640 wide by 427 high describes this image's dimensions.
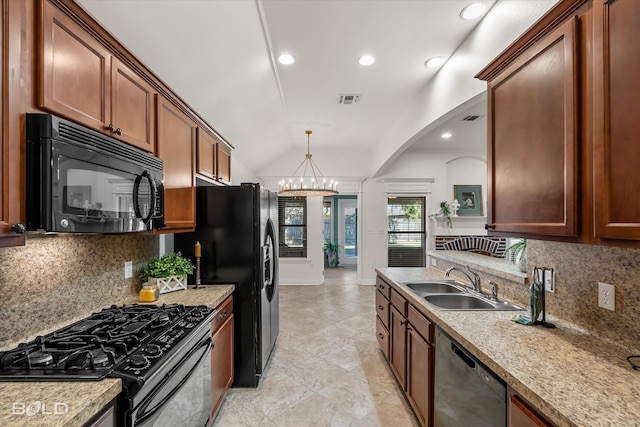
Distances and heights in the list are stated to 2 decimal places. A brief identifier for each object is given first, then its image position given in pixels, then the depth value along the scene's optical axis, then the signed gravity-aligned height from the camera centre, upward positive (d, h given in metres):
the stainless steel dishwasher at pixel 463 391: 1.25 -0.82
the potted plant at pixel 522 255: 2.06 -0.29
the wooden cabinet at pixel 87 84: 1.15 +0.60
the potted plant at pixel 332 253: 9.36 -1.17
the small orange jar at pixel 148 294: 2.12 -0.54
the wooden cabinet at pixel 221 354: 2.11 -1.03
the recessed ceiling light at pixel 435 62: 2.85 +1.44
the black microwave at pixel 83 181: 1.07 +0.14
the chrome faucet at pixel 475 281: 2.37 -0.52
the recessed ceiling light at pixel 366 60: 2.90 +1.48
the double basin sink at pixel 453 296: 2.06 -0.63
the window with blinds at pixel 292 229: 6.91 -0.31
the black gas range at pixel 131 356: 1.12 -0.58
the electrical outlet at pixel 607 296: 1.40 -0.38
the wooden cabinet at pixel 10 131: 0.98 +0.28
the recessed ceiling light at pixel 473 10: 2.10 +1.43
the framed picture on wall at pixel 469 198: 6.36 +0.33
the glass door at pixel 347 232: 9.64 -0.54
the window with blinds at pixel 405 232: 6.76 -0.39
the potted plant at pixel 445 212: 6.26 +0.04
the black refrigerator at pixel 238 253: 2.65 -0.33
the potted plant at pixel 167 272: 2.35 -0.44
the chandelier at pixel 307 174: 6.74 +0.91
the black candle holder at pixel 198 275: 2.53 -0.50
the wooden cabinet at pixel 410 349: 1.92 -1.01
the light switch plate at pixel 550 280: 1.76 -0.39
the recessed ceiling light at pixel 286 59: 2.91 +1.50
